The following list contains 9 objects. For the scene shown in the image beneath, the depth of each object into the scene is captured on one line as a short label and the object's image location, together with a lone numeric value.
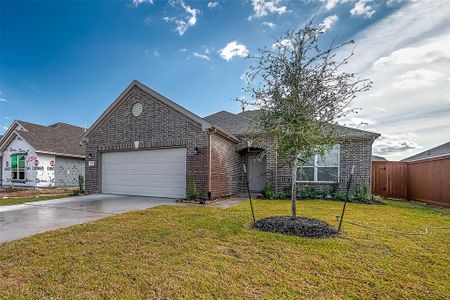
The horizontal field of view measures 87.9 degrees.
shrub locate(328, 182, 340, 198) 10.77
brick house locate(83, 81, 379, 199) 9.76
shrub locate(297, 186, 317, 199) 10.84
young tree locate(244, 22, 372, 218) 5.12
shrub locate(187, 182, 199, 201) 9.30
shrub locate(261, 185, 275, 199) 10.86
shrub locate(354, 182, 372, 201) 10.15
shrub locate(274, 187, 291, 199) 10.86
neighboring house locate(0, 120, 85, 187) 15.92
